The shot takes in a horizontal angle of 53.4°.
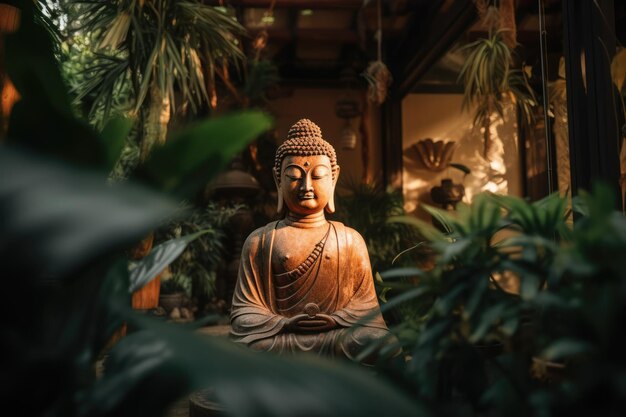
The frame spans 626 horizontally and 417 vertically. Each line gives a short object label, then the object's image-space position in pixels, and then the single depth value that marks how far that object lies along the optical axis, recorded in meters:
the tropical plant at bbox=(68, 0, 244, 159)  3.88
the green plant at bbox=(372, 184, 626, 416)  0.76
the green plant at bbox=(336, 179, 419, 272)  5.14
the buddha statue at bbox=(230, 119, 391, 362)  2.22
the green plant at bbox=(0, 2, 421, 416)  0.57
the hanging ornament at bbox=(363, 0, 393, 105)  4.55
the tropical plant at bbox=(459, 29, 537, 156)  3.90
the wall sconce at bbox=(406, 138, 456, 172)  5.97
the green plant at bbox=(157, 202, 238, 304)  5.24
